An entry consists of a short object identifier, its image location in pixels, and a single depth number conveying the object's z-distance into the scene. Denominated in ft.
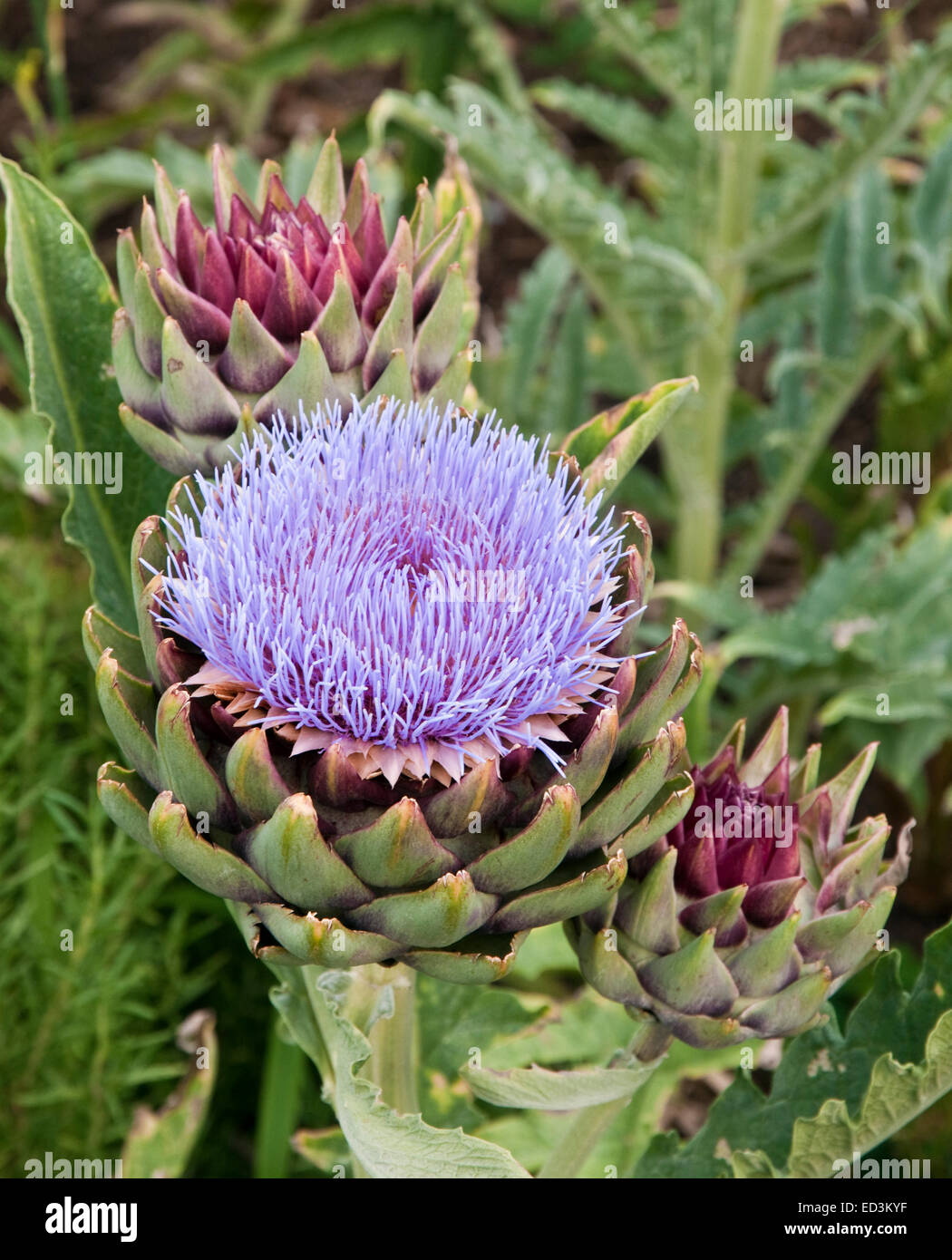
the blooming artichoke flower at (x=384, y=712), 1.91
